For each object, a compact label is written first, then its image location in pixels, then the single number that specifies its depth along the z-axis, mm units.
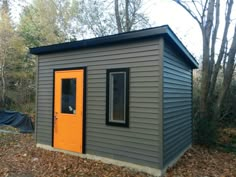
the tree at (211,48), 5992
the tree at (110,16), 10245
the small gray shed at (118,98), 3567
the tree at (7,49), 10788
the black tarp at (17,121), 7152
